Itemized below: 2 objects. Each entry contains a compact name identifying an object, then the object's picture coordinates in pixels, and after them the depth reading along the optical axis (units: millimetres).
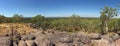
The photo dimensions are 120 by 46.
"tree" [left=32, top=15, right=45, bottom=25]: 31620
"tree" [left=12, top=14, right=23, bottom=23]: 29201
